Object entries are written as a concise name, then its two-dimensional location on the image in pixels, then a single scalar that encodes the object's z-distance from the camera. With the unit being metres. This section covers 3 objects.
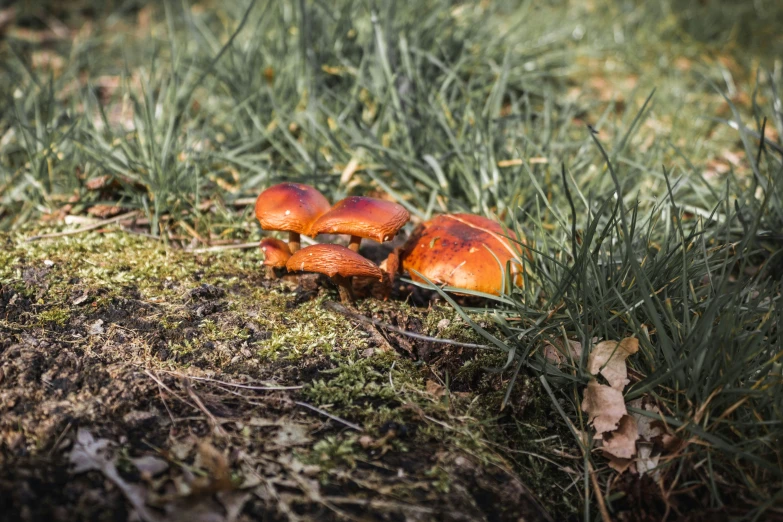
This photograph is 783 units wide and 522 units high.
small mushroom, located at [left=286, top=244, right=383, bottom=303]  0.72
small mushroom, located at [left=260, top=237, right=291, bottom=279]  0.76
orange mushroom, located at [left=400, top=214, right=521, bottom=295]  0.75
